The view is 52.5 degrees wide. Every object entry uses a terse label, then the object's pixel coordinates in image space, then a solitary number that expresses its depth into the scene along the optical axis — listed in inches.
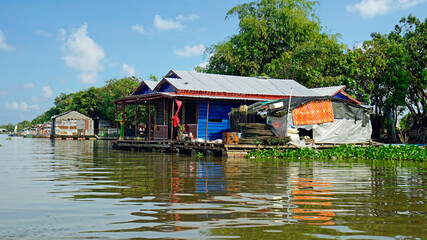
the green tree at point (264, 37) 1747.0
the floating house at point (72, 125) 2407.7
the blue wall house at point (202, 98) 959.0
